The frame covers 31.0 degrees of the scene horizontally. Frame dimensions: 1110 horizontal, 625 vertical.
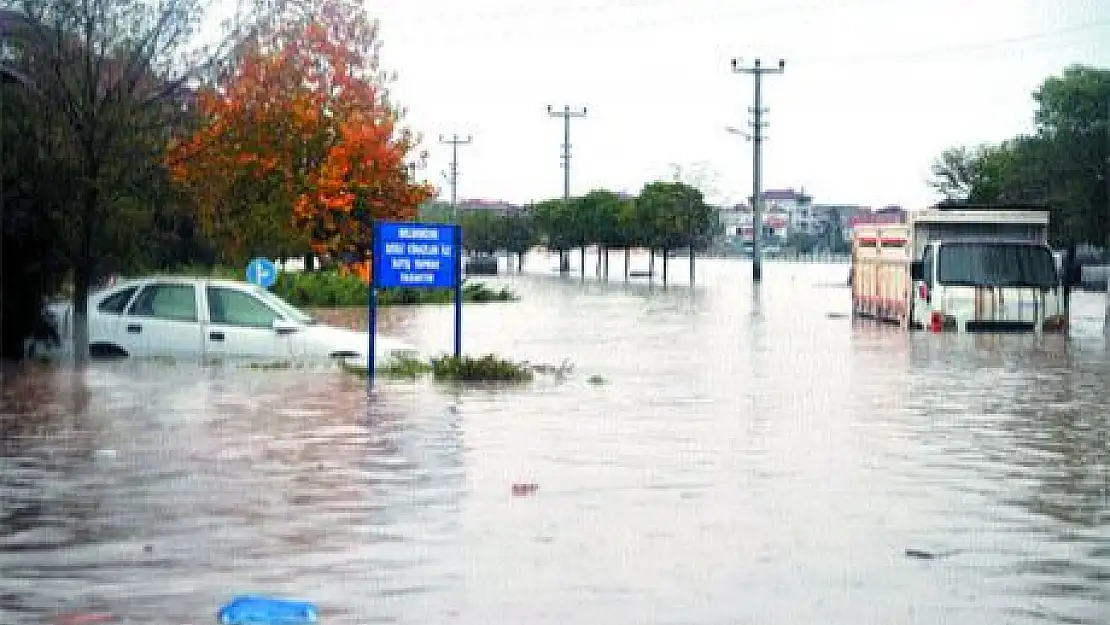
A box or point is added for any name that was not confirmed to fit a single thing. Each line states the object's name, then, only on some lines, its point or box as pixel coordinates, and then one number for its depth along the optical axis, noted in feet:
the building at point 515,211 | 512.39
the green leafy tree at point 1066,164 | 260.01
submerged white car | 80.94
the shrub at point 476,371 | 75.46
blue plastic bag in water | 26.53
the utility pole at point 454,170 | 416.05
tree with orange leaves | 112.68
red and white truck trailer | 124.98
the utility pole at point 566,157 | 407.23
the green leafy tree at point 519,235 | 474.49
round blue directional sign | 122.93
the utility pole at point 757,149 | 301.02
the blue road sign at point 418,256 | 75.77
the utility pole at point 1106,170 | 260.17
